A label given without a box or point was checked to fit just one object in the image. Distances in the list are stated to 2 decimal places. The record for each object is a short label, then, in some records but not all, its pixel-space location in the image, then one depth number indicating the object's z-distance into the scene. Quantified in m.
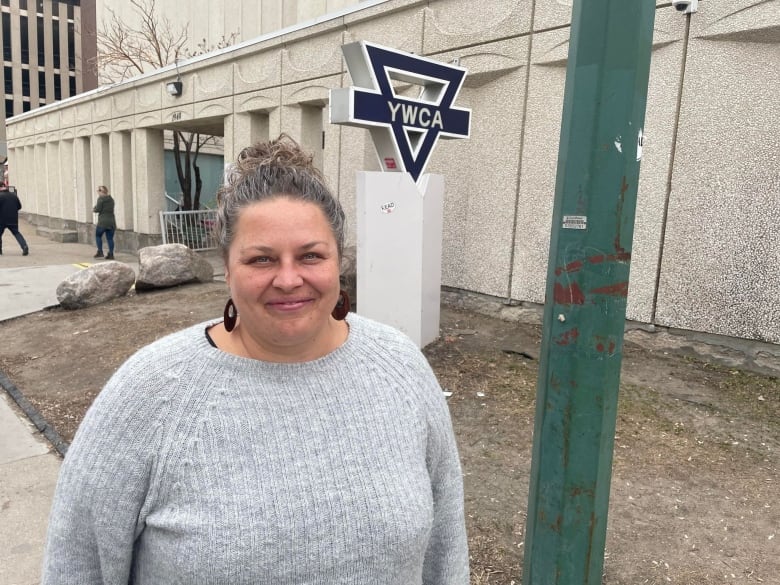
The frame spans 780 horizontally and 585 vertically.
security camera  5.18
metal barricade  14.09
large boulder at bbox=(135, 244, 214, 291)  8.88
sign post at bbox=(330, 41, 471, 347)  5.03
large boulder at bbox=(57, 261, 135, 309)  8.20
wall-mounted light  13.00
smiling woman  1.21
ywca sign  4.80
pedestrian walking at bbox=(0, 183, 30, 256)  14.10
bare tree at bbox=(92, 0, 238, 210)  17.06
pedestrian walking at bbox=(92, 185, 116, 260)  13.87
